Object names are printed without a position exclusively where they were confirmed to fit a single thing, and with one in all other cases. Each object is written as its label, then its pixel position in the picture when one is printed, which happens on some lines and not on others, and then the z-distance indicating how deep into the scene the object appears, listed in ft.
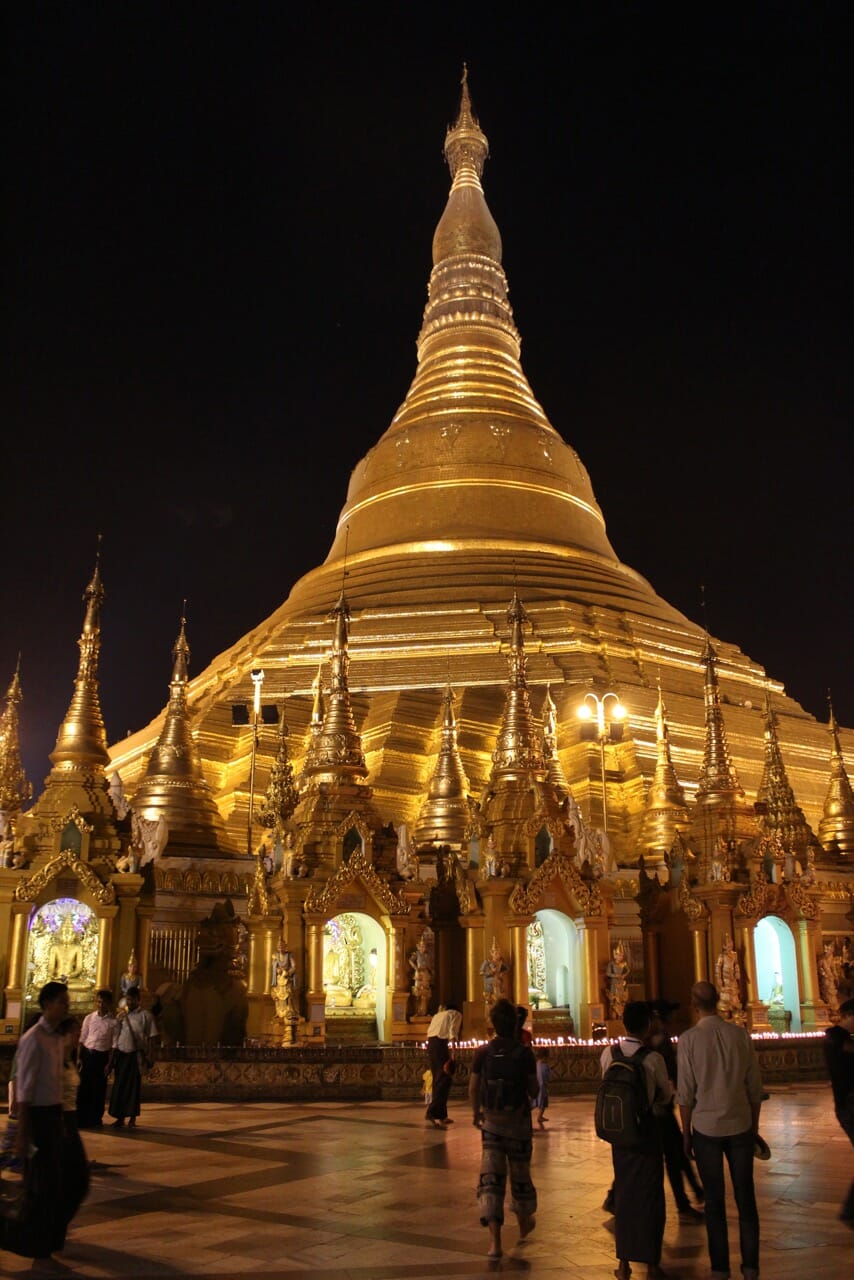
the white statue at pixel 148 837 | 63.77
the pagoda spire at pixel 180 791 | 84.69
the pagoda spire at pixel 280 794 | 79.61
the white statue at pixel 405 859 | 64.22
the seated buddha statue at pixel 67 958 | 59.77
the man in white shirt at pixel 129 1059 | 39.63
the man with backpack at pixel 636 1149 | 19.57
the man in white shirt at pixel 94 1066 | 39.86
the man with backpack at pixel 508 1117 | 22.57
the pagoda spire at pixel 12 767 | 85.10
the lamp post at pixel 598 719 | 96.37
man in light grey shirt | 19.12
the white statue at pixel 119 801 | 65.51
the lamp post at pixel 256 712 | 93.71
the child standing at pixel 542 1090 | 38.27
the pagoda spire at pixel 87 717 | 66.33
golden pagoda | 62.44
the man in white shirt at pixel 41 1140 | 20.72
